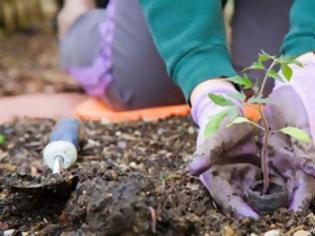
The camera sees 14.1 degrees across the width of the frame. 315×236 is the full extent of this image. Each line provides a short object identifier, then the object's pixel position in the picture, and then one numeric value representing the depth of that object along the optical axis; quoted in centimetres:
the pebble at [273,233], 154
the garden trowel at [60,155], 163
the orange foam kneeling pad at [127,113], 217
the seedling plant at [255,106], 154
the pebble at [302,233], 154
